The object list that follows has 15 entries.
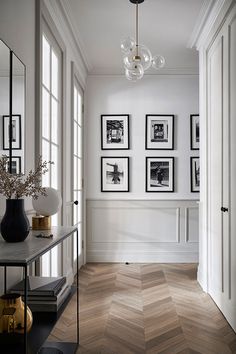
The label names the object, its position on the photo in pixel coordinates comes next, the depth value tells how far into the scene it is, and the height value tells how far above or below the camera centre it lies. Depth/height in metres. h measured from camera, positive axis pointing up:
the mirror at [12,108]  2.15 +0.40
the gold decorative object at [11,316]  1.75 -0.60
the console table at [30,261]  1.48 -0.31
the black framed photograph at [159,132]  5.64 +0.64
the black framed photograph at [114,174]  5.66 +0.04
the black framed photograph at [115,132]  5.66 +0.64
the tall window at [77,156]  4.81 +0.26
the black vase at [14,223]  1.84 -0.21
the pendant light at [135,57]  3.20 +0.96
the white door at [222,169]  3.08 +0.07
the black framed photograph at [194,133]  5.62 +0.62
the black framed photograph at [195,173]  5.61 +0.06
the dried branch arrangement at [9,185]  1.83 -0.04
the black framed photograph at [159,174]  5.63 +0.05
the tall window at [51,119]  3.25 +0.50
